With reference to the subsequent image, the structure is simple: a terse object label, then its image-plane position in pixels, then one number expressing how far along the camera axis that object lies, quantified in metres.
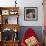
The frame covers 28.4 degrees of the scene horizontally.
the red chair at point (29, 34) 3.23
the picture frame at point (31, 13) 3.38
